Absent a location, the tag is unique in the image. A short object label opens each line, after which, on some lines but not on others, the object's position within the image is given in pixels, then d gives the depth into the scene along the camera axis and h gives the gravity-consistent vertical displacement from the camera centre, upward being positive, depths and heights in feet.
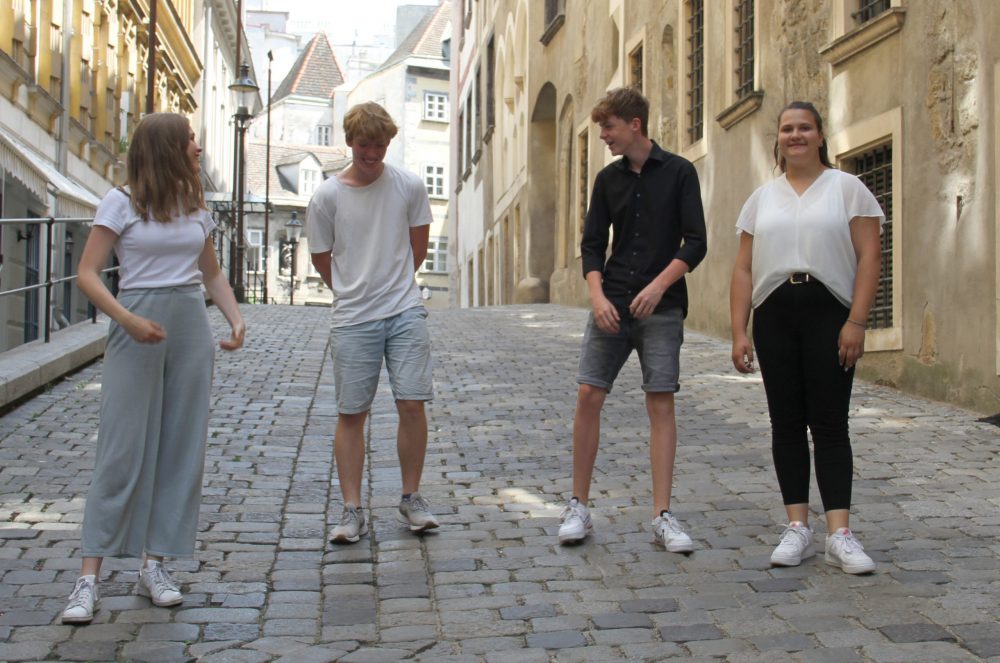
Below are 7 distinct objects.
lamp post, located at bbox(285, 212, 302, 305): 160.68 +13.79
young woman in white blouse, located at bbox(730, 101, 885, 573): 17.84 +0.47
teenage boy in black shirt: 19.12 +0.86
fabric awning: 51.03 +6.65
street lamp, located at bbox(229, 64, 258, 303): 85.15 +13.46
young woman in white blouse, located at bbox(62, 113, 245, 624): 16.26 -0.23
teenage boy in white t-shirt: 19.85 +0.64
